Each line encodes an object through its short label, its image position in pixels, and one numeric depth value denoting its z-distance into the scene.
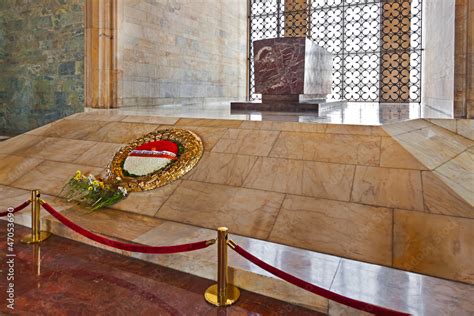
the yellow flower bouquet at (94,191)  3.78
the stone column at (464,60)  4.78
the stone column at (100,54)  7.82
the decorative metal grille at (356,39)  10.88
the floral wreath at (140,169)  3.85
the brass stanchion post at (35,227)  3.12
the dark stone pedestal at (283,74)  6.71
